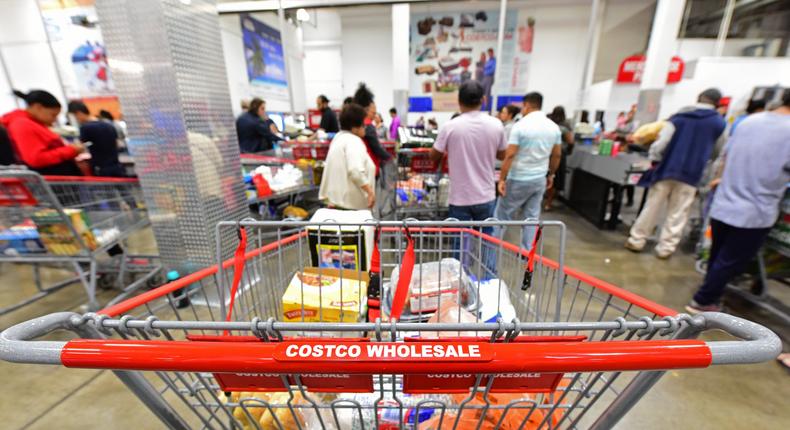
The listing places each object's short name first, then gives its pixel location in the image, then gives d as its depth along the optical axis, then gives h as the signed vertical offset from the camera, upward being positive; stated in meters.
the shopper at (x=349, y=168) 2.51 -0.44
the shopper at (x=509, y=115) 4.41 -0.05
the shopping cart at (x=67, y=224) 2.09 -0.81
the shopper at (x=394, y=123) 6.97 -0.23
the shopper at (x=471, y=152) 2.39 -0.31
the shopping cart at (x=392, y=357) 0.55 -0.42
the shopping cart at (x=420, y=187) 3.30 -0.78
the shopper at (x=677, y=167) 3.15 -0.59
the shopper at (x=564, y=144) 4.84 -0.53
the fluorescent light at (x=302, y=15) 8.07 +2.52
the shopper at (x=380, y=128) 7.04 -0.35
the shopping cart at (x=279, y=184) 3.55 -0.80
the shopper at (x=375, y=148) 3.05 -0.33
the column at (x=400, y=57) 7.20 +1.28
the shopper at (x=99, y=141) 3.39 -0.27
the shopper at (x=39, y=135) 2.69 -0.16
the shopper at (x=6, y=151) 3.30 -0.36
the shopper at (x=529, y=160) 2.80 -0.44
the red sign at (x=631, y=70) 8.13 +1.01
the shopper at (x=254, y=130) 4.63 -0.23
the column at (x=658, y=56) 5.85 +1.02
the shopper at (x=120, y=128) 5.23 -0.27
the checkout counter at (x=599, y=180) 3.87 -0.98
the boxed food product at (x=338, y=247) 1.40 -0.58
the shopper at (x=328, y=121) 5.07 -0.12
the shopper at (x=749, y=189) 2.05 -0.53
